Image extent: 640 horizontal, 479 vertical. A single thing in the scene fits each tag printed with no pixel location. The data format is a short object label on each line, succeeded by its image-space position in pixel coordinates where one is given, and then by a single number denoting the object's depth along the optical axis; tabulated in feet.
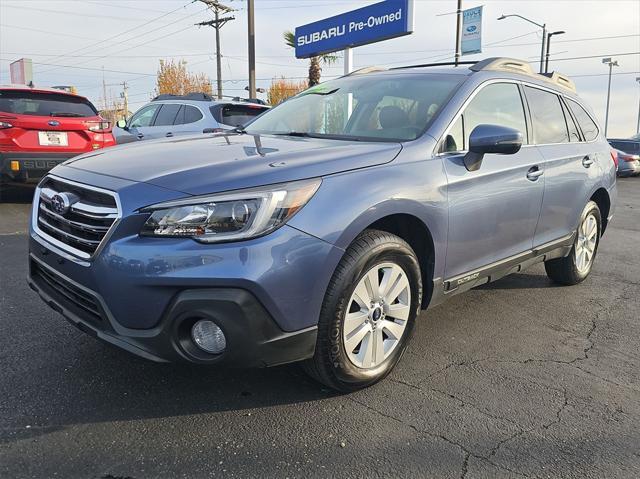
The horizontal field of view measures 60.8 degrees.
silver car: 28.22
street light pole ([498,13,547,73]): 82.67
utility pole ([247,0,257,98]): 62.95
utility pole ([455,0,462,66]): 65.31
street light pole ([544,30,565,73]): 97.04
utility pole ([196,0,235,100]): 109.19
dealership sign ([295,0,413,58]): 37.04
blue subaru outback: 7.48
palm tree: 76.07
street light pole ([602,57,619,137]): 140.46
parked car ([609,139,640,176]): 61.05
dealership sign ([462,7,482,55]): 65.05
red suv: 23.66
